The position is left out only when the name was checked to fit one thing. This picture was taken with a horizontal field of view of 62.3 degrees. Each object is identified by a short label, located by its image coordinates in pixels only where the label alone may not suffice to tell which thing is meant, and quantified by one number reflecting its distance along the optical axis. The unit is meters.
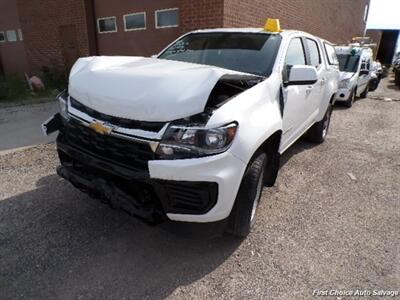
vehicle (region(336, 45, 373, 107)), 9.45
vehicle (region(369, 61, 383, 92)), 14.39
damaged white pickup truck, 2.26
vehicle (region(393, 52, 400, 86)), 17.44
